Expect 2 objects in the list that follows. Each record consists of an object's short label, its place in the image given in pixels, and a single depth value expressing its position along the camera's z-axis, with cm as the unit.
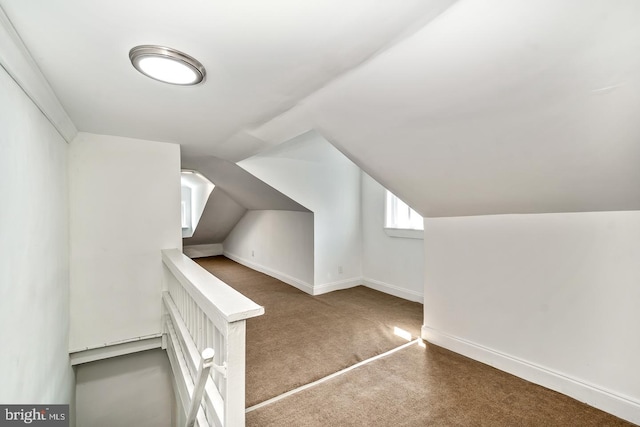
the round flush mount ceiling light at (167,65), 119
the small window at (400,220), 369
